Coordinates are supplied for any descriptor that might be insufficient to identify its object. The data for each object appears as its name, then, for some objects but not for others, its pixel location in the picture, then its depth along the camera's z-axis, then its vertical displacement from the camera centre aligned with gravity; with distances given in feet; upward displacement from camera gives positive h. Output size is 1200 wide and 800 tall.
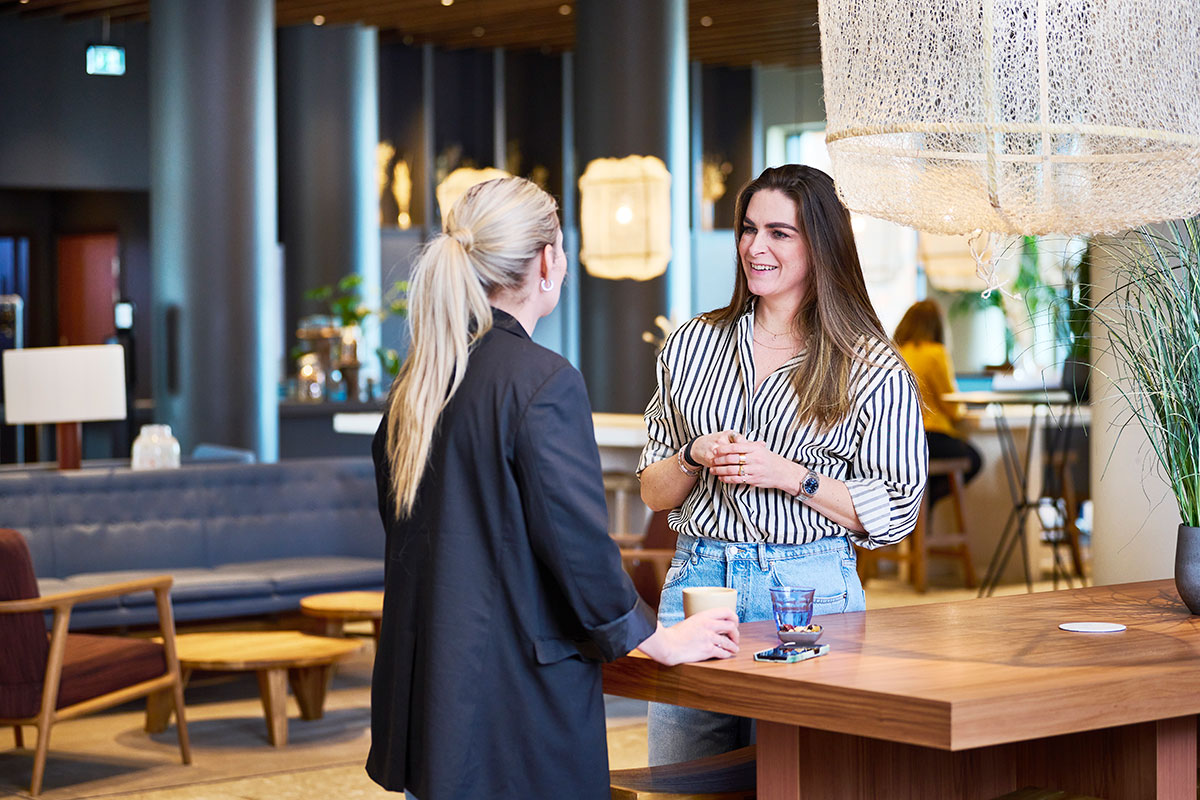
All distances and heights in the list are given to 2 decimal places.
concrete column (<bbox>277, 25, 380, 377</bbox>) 45.62 +5.83
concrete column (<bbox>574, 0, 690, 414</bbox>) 35.88 +5.27
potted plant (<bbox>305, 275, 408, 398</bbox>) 39.50 +0.34
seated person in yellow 28.99 -0.66
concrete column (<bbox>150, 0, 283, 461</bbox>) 33.73 +3.12
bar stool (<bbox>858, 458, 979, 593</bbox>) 27.99 -4.14
